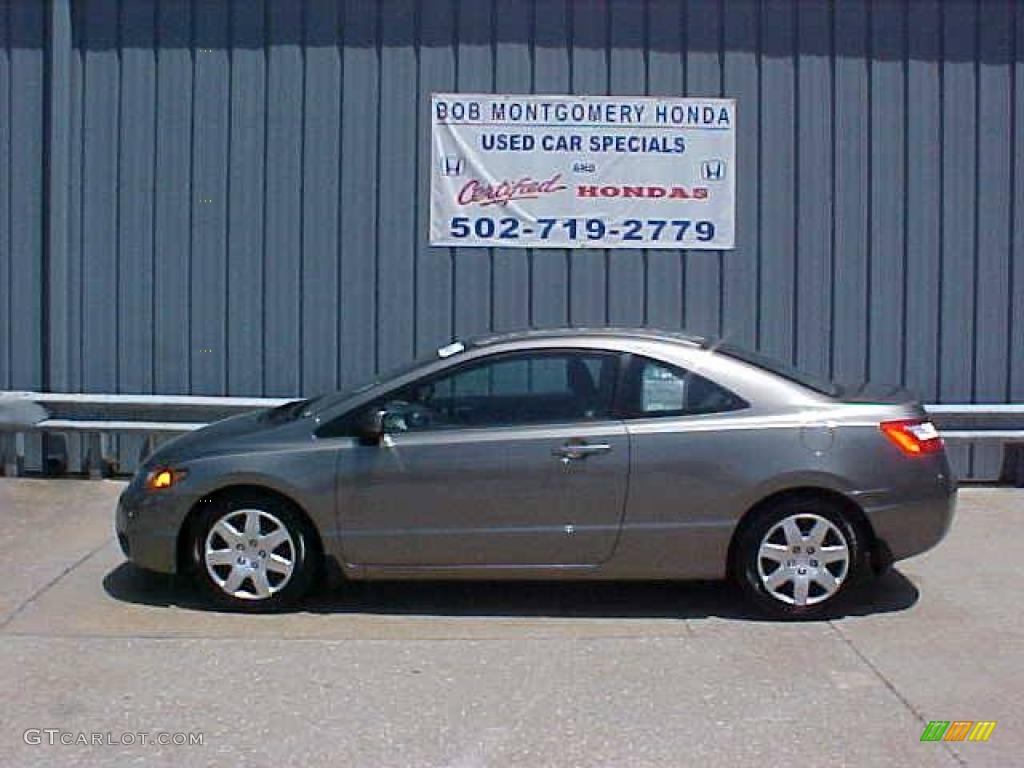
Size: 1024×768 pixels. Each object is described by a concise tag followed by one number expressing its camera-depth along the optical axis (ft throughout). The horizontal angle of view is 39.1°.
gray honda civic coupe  23.48
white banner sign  35.63
